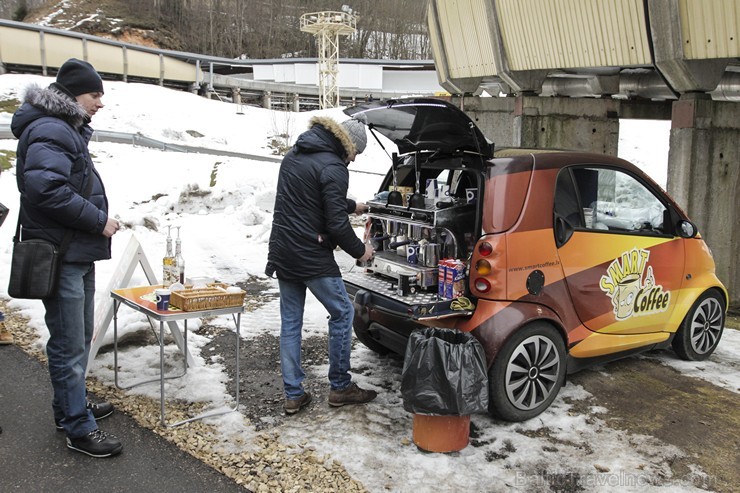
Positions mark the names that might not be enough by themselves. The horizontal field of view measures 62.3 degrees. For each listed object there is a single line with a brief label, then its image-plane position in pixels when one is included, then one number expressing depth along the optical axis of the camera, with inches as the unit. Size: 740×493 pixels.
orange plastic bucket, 149.7
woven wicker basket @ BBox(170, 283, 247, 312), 159.5
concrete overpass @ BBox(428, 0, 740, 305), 311.7
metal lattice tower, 1706.4
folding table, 157.9
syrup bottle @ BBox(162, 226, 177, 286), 174.1
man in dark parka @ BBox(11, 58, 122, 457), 138.0
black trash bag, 146.5
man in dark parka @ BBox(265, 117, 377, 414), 166.1
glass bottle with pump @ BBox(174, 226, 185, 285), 173.9
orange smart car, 166.2
